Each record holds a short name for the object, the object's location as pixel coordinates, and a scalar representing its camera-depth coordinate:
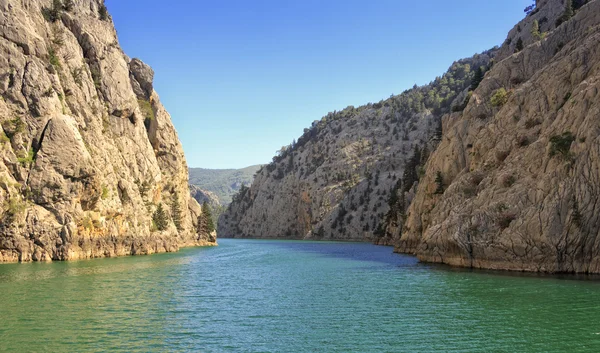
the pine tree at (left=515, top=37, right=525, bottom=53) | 96.75
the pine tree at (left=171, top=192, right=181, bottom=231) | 131.88
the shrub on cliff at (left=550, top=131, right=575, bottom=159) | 52.94
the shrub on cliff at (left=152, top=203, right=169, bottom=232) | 112.06
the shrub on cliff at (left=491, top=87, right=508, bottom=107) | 76.19
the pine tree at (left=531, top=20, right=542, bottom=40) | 92.97
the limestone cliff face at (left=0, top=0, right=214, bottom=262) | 68.31
